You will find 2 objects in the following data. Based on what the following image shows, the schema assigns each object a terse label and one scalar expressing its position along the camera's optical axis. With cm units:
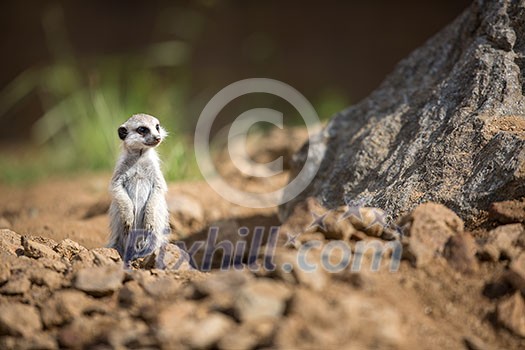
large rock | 544
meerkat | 707
